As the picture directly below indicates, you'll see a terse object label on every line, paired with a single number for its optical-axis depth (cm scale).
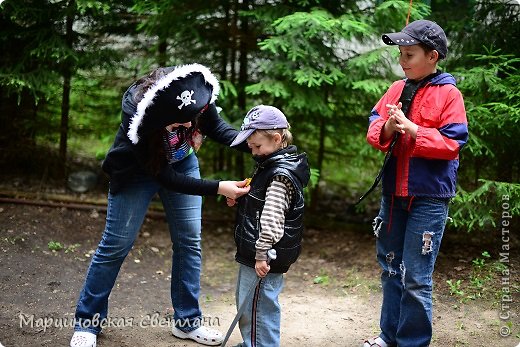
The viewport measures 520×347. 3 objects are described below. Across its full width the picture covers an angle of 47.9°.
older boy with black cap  309
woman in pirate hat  313
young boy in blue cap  304
